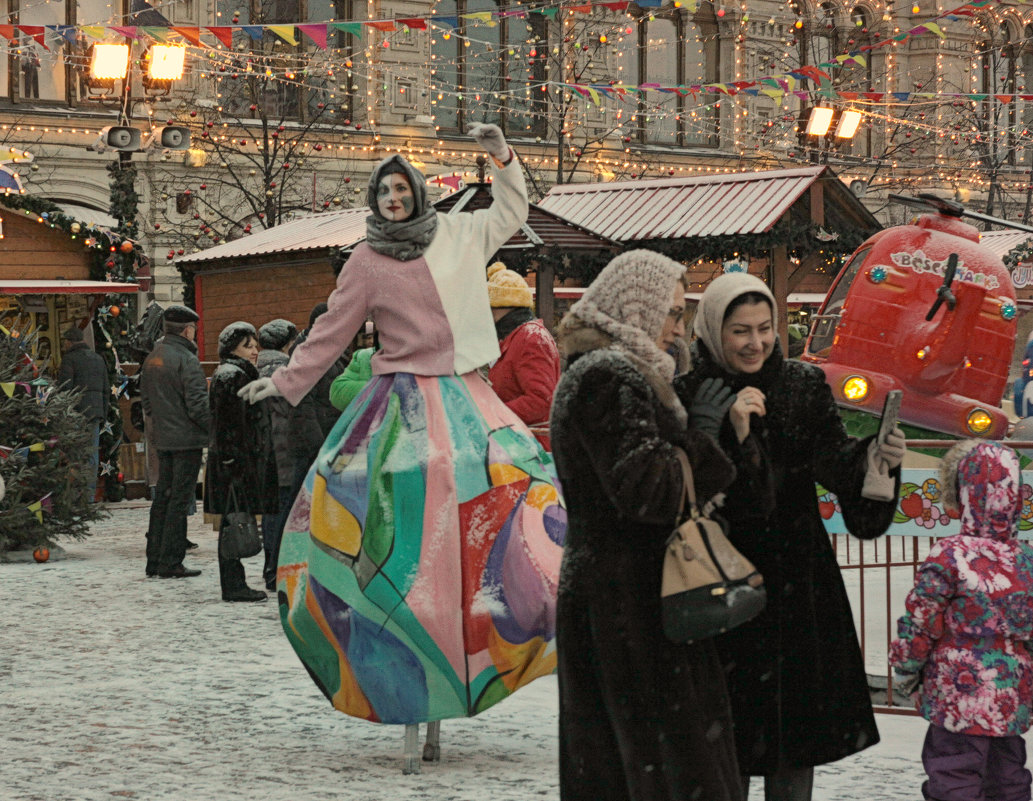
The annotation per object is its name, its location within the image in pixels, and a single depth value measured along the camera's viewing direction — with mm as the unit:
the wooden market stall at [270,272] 19391
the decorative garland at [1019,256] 24531
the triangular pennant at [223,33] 17447
